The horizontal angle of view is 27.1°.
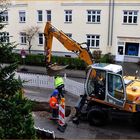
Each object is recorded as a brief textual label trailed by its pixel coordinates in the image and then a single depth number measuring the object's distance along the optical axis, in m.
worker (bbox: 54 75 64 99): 13.77
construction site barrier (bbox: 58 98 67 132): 12.02
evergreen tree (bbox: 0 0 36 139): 7.55
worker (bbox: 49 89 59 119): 12.68
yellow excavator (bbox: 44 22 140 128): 11.96
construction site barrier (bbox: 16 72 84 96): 16.52
